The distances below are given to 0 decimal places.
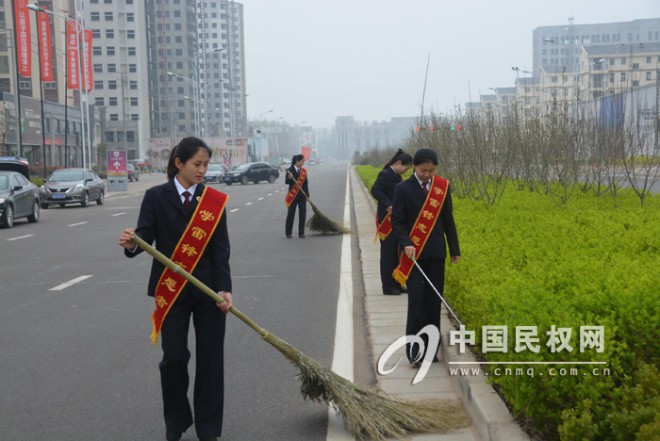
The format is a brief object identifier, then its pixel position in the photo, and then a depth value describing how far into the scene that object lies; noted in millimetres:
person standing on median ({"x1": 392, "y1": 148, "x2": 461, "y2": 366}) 6152
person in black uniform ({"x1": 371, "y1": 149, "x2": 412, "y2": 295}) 9586
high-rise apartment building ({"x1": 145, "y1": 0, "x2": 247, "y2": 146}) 141000
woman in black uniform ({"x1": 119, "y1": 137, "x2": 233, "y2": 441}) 4750
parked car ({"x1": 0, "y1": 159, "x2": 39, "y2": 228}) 21766
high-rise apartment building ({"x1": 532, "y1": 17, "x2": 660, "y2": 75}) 190150
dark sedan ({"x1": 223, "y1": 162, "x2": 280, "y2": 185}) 54566
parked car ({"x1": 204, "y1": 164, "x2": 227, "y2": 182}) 58688
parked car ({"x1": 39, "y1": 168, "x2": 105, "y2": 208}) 30891
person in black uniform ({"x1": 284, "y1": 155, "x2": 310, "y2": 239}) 16859
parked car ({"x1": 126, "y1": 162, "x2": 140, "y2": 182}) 65338
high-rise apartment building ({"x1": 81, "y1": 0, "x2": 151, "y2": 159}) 120250
